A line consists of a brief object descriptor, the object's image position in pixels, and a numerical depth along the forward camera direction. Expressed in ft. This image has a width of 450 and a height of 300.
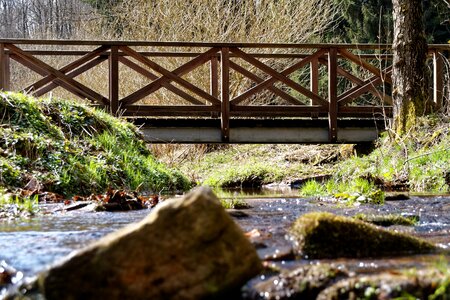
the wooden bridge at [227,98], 36.37
